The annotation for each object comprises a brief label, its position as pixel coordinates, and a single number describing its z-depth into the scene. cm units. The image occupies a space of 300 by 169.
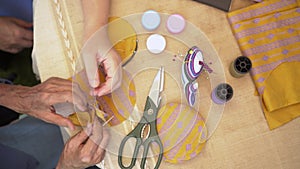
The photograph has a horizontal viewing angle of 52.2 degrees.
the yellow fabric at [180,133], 69
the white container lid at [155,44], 74
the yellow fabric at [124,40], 73
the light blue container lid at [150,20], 74
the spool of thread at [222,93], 71
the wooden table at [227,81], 70
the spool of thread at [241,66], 70
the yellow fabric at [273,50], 71
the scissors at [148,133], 68
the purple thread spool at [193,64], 67
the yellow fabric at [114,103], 70
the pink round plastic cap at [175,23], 74
